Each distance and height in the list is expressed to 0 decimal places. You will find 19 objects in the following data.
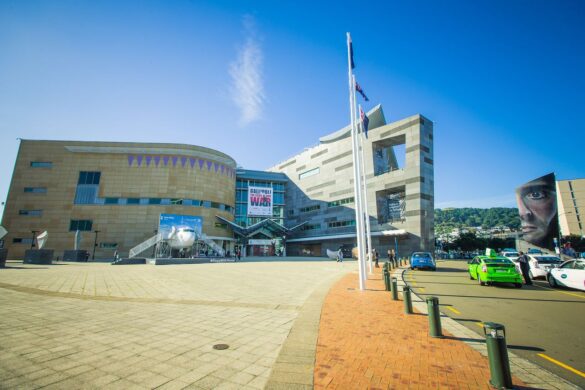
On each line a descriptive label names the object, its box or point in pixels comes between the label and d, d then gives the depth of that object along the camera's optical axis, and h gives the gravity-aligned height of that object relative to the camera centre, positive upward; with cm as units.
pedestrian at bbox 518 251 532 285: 1374 -95
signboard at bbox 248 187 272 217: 6112 +1118
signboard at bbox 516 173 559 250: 3177 +492
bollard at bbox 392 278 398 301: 904 -146
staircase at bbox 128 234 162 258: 3709 +38
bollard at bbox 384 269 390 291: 1117 -137
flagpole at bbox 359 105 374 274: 1582 +9
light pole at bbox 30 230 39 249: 4179 +97
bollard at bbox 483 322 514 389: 328 -139
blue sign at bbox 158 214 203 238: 3844 +388
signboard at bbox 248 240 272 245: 5803 +143
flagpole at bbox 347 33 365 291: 1103 +456
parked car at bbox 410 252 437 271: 2204 -107
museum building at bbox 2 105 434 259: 4378 +1009
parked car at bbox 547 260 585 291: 1124 -114
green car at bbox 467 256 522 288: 1217 -104
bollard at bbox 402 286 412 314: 721 -144
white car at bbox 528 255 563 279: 1559 -83
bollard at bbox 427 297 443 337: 532 -142
